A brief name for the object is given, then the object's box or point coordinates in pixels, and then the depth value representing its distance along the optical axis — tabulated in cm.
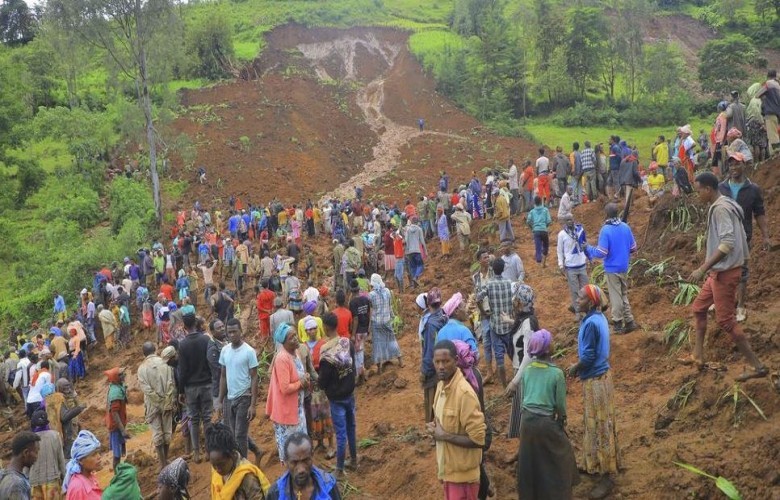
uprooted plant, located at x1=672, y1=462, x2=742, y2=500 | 489
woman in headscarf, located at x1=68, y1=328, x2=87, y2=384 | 1562
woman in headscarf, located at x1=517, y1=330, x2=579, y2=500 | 480
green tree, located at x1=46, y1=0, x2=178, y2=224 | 2473
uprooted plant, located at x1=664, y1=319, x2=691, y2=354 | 766
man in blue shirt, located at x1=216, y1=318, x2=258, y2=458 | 684
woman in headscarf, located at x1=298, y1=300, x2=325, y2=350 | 746
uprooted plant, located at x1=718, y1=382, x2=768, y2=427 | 572
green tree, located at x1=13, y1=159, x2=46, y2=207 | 3095
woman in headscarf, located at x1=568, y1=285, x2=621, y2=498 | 524
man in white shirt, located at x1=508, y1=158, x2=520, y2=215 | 1792
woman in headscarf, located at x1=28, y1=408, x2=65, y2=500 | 692
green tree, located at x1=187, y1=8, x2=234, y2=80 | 4347
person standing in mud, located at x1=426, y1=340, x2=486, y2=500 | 438
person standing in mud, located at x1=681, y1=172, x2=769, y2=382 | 559
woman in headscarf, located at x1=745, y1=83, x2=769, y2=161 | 1037
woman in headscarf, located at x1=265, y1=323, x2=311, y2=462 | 616
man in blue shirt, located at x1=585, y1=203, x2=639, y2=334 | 809
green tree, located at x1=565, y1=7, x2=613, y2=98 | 4716
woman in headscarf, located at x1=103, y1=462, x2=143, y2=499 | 465
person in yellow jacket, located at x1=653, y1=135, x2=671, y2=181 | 1543
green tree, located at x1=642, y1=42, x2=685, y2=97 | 4484
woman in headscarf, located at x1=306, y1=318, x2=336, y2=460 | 722
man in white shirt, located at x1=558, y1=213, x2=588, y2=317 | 915
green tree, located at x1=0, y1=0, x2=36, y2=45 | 5088
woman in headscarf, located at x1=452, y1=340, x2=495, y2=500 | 516
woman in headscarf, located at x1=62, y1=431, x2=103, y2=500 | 501
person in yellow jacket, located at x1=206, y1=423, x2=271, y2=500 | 409
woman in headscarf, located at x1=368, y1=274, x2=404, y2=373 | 957
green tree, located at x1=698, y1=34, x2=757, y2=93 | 4422
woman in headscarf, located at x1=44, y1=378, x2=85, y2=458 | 912
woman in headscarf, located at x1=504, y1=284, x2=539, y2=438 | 677
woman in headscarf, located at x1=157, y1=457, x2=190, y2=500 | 426
